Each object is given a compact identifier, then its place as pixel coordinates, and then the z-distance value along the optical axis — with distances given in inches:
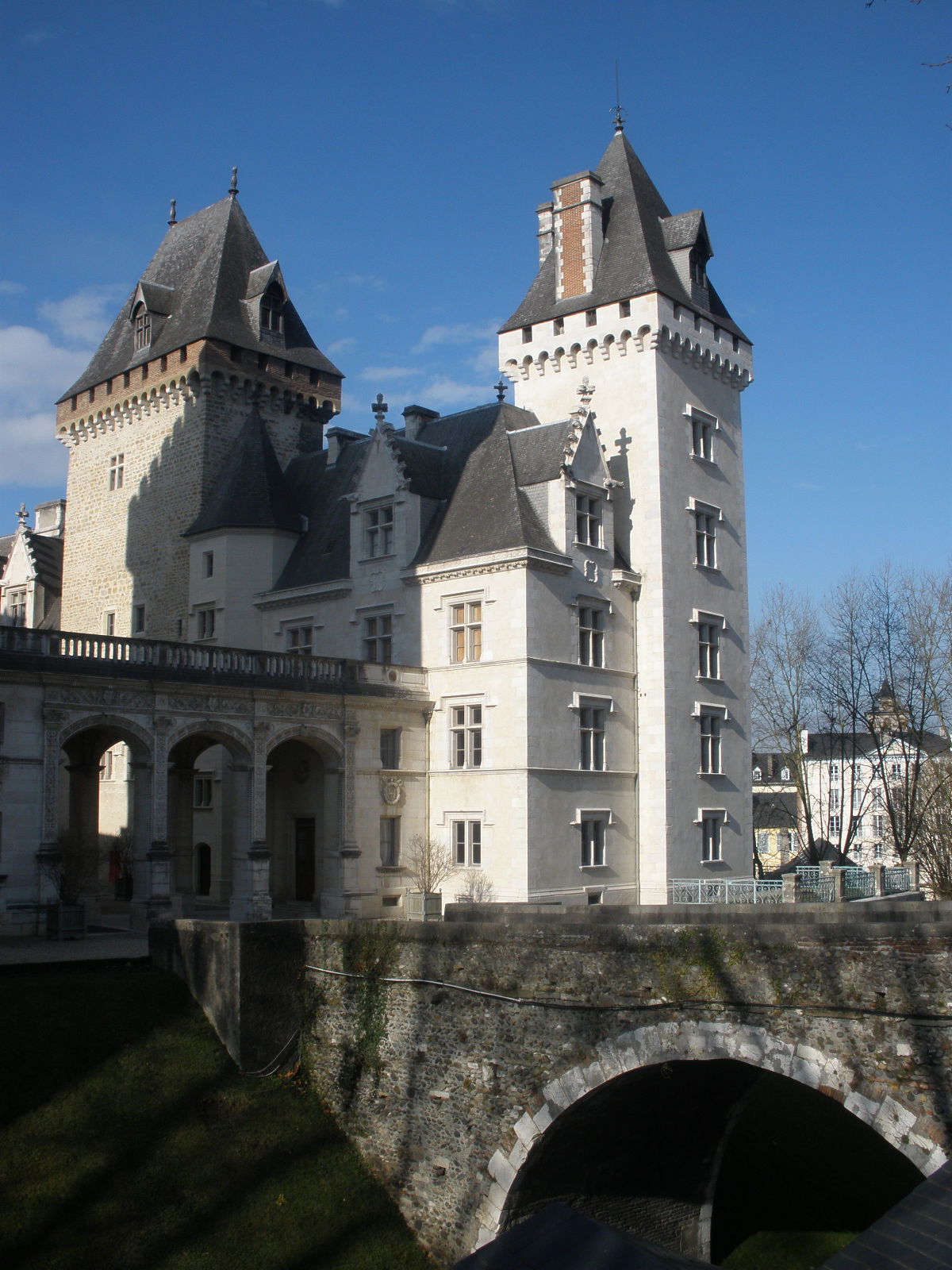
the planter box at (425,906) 1120.2
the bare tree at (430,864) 1322.6
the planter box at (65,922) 1051.9
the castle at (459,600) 1298.0
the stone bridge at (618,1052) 561.9
